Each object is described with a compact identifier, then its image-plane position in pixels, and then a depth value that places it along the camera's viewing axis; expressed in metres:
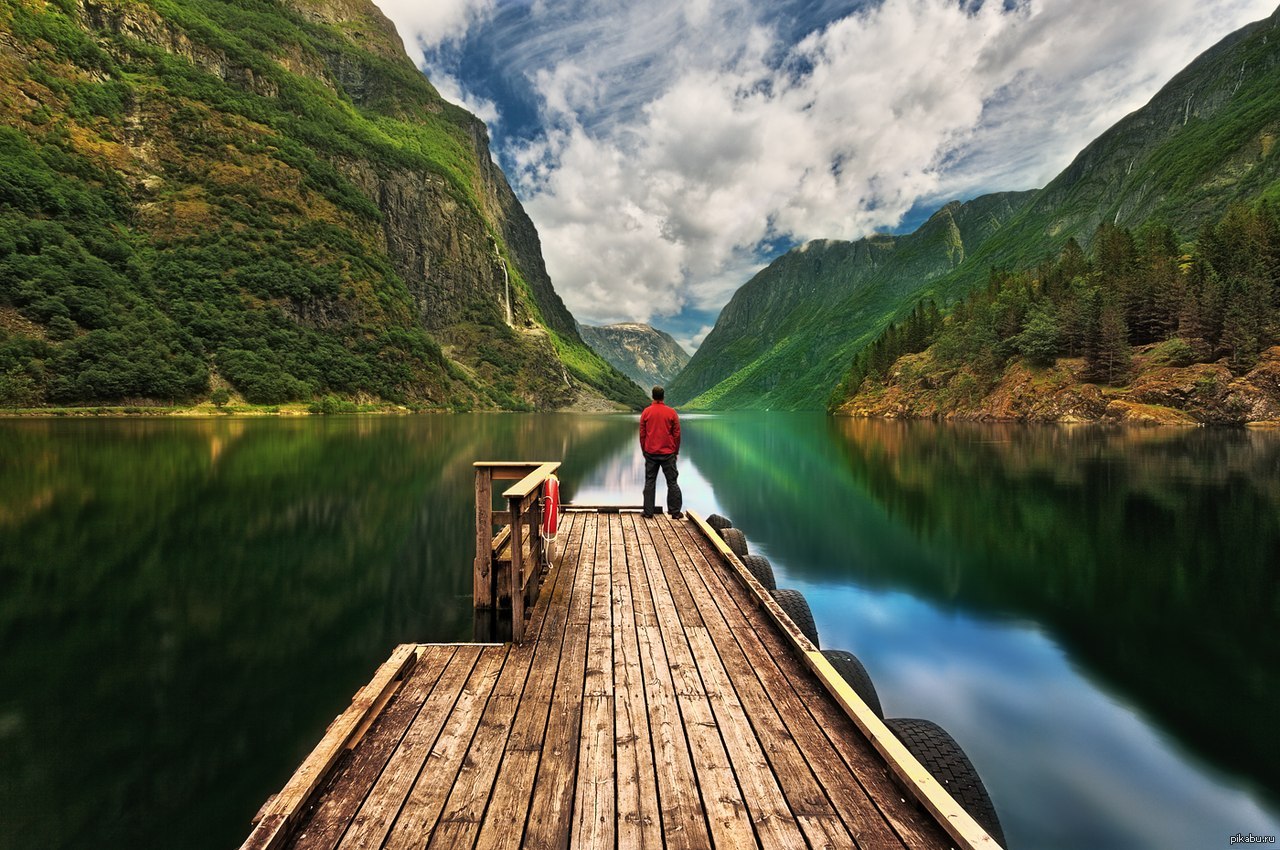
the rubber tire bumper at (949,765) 3.92
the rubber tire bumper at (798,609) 7.38
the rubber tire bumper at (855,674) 5.72
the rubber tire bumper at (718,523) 13.56
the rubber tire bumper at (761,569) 10.21
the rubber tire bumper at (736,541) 11.45
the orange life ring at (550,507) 8.37
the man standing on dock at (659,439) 12.05
